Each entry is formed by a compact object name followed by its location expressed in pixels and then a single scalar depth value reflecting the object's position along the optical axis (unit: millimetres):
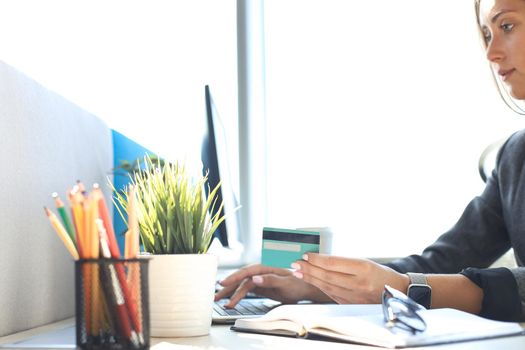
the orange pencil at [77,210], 1216
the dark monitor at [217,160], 2370
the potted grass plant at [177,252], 1507
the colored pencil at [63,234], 1215
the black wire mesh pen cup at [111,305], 1247
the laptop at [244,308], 1713
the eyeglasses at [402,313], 1459
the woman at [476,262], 1844
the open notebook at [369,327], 1427
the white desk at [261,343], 1412
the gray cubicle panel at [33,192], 1570
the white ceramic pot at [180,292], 1504
